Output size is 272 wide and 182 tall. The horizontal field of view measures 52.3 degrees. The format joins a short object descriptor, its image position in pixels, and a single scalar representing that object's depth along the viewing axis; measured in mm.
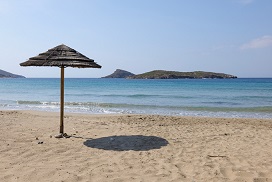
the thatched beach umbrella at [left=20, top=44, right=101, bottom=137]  7109
